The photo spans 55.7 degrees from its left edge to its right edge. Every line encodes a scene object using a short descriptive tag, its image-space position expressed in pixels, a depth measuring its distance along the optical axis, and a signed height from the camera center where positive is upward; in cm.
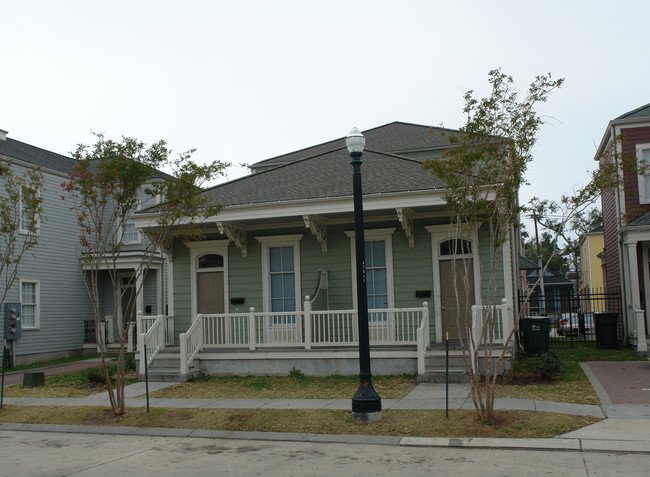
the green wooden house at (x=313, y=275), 1338 +42
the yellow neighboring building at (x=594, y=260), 3881 +151
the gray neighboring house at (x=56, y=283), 2089 +62
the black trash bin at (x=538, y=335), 1295 -104
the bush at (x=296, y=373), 1337 -174
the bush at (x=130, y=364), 1600 -175
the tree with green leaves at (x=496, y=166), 853 +171
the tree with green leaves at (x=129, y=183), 1025 +197
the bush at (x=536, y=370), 1152 -160
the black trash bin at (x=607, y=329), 1702 -127
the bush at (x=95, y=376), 1358 -170
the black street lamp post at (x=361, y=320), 886 -43
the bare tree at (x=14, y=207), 1225 +192
